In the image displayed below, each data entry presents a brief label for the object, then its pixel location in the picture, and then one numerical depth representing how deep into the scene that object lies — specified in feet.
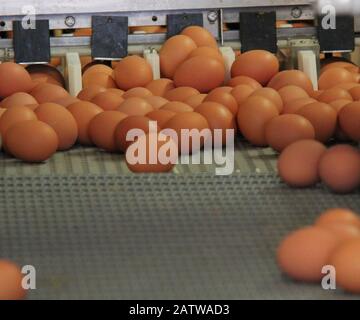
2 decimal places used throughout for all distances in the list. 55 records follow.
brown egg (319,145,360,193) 5.97
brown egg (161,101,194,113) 7.66
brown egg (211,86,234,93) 8.09
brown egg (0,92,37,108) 8.12
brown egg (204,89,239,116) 7.79
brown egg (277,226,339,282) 4.79
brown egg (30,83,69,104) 8.35
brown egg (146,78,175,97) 8.72
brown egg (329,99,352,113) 7.44
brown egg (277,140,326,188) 6.12
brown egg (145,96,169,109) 7.97
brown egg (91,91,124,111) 8.01
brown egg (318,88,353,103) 7.80
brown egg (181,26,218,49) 9.24
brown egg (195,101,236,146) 7.48
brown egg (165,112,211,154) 7.18
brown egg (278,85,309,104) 7.90
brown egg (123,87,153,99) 8.34
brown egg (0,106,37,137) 7.35
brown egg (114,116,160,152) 7.20
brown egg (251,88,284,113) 7.70
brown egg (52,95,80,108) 8.00
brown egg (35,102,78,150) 7.38
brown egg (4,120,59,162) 7.02
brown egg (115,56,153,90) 8.91
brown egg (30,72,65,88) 9.26
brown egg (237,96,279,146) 7.41
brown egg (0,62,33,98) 8.71
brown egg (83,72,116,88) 9.11
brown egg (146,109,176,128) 7.37
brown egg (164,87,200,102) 8.25
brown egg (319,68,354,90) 8.91
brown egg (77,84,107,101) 8.44
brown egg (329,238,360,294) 4.59
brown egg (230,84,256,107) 7.94
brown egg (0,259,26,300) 4.61
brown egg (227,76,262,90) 8.50
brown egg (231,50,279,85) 8.80
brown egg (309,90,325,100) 8.16
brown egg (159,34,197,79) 9.09
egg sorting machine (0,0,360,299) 4.79
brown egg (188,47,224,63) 8.80
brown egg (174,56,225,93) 8.63
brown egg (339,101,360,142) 7.09
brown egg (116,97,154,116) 7.69
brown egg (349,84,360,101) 7.94
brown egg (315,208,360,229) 5.08
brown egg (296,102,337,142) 7.21
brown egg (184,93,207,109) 8.00
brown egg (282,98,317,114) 7.56
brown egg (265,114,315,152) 7.00
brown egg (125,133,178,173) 6.67
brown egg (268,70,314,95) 8.41
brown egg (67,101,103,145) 7.62
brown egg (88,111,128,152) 7.38
